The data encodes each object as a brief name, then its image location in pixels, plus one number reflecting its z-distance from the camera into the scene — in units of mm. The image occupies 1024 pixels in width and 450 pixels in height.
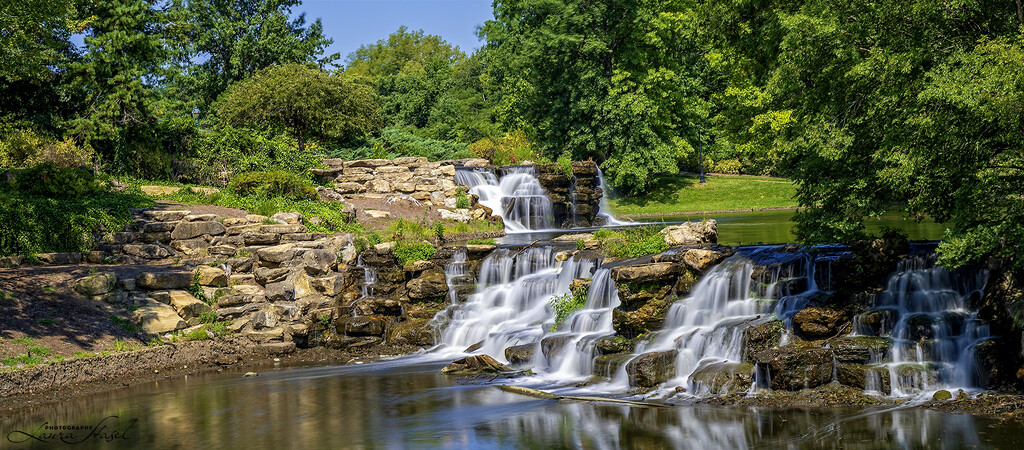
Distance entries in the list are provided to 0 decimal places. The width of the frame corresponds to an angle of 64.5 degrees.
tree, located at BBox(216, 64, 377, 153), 38438
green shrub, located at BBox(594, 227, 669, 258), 19547
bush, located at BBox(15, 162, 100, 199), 23219
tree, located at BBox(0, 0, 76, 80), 18359
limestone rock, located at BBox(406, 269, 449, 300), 21281
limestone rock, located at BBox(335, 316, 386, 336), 20594
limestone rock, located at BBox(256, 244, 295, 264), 22094
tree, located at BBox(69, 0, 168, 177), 29828
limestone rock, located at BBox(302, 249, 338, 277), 22000
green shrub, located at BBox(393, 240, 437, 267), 22391
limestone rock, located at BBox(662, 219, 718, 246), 20234
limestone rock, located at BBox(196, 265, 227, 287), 20919
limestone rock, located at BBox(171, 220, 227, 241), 22531
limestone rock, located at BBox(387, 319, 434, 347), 20172
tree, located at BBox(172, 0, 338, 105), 48094
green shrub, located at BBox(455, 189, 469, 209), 33344
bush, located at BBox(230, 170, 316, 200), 28375
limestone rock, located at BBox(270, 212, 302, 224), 24234
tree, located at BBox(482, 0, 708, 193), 43938
